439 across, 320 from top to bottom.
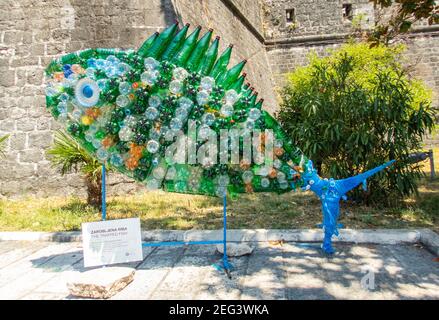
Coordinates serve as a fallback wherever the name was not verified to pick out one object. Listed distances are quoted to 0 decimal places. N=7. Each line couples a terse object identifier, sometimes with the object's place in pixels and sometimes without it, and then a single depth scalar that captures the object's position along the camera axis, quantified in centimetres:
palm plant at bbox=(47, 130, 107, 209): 549
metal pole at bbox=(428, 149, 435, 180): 782
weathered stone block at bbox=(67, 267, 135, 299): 275
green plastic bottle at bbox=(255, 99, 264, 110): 334
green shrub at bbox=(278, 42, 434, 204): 532
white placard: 315
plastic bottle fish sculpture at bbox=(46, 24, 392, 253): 311
